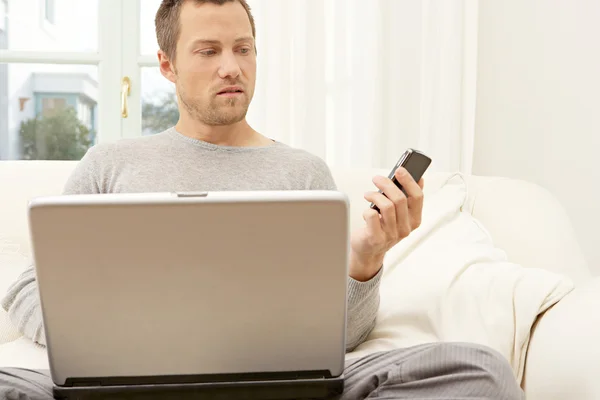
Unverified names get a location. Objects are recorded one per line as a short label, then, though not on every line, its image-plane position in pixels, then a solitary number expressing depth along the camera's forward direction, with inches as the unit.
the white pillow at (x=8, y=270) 57.9
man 49.9
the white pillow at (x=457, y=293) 50.6
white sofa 48.5
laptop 30.5
